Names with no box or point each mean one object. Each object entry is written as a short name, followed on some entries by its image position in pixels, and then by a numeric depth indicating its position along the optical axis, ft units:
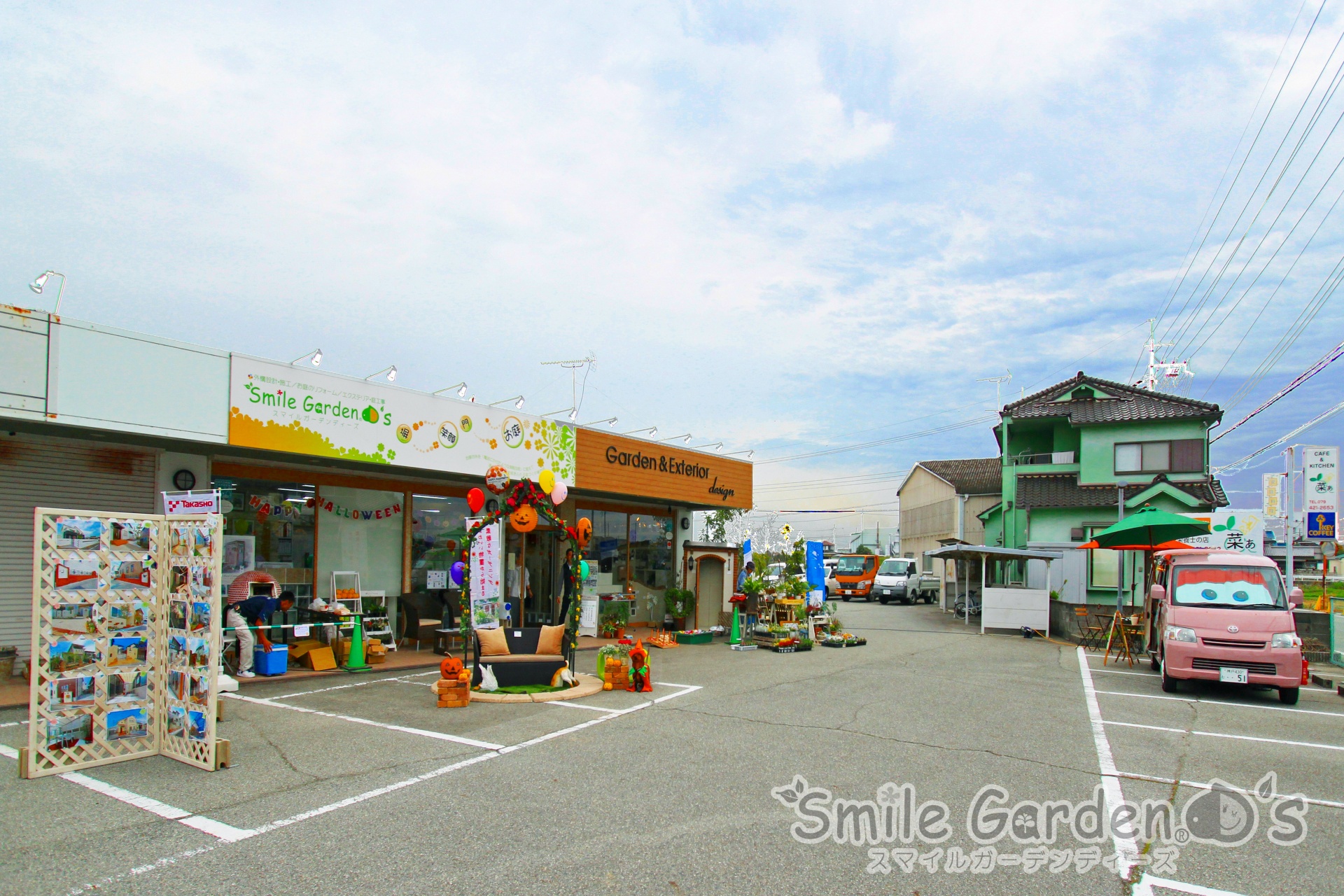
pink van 34.88
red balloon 36.76
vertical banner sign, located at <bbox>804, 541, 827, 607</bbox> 62.95
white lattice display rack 19.72
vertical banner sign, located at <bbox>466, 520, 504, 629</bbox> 43.09
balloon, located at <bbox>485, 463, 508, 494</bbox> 36.35
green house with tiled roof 84.69
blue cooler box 35.32
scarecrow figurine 34.22
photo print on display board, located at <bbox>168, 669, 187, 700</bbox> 21.16
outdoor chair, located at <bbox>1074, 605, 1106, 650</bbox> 60.34
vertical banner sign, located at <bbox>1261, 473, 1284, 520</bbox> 72.49
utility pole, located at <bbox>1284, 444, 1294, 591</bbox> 50.19
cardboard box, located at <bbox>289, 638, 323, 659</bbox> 37.81
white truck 111.34
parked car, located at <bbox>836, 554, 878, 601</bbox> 117.91
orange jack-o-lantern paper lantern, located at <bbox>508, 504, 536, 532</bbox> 36.17
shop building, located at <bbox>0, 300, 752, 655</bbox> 29.32
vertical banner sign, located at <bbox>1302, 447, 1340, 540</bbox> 50.83
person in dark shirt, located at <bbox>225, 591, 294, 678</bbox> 34.32
